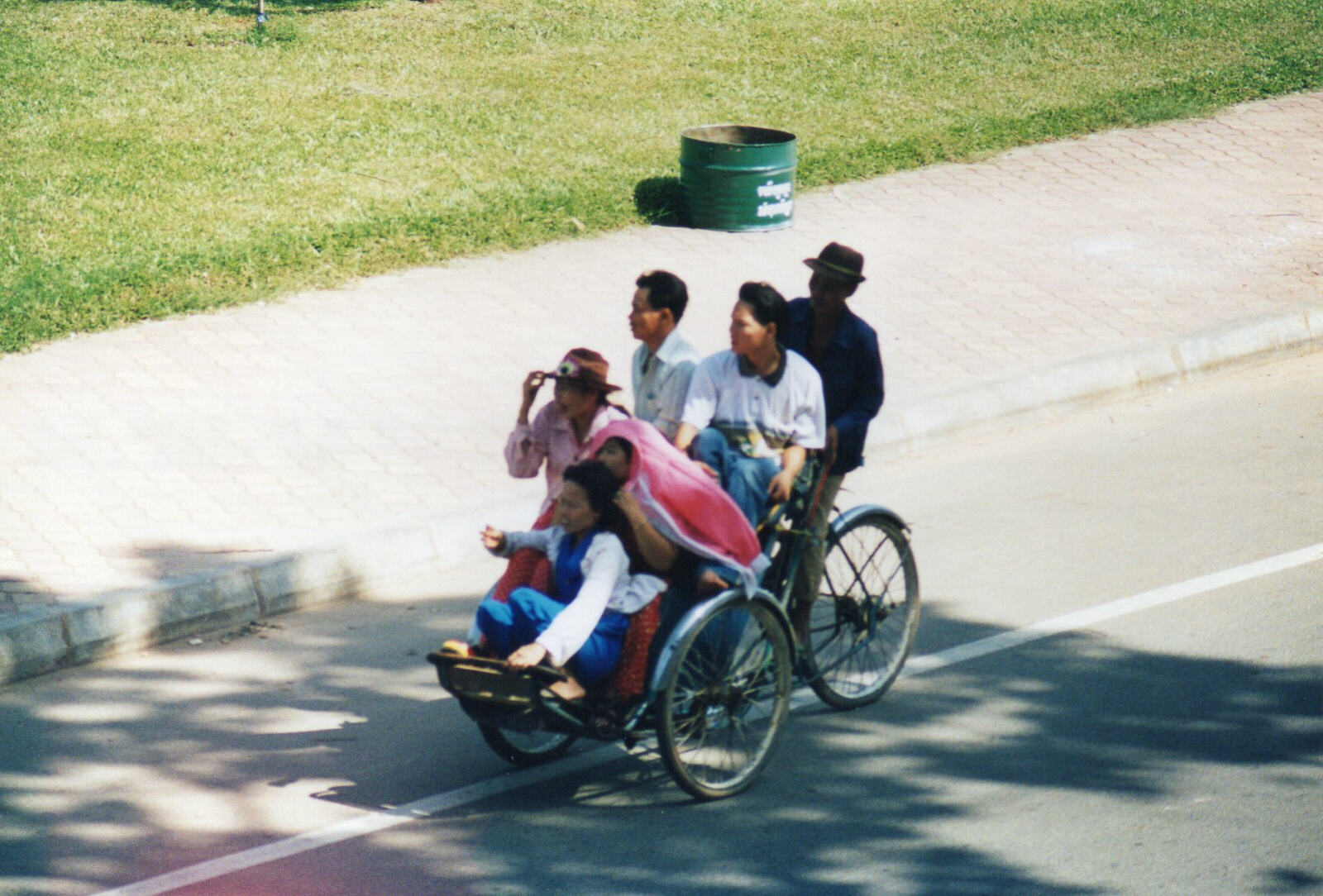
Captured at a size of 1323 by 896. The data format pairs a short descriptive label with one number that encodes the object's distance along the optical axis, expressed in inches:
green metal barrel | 960.9
